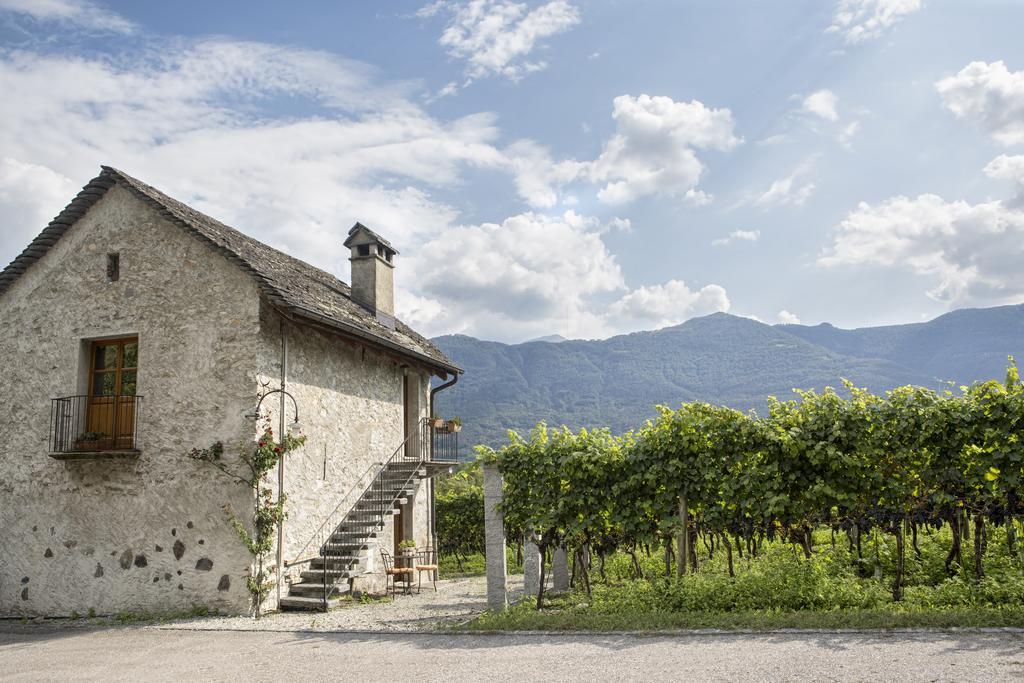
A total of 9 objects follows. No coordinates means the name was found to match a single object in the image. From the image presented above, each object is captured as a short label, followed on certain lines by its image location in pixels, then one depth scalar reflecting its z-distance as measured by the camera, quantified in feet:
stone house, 38.81
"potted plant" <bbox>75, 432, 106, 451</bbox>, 41.55
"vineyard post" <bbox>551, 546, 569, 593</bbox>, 40.75
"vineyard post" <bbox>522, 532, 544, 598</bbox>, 38.58
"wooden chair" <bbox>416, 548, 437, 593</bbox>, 52.54
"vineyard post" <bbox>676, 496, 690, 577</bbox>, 30.17
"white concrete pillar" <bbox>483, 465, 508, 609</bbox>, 32.42
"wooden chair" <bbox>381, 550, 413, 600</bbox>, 45.77
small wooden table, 47.84
